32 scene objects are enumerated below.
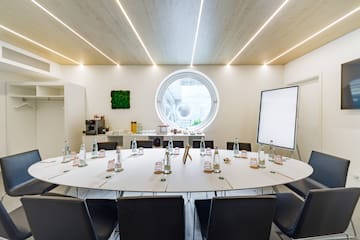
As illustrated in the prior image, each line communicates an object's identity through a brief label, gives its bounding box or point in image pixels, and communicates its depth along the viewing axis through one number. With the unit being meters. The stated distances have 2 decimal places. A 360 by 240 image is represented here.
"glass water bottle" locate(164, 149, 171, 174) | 1.80
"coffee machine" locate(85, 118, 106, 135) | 4.32
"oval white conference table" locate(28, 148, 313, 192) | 1.48
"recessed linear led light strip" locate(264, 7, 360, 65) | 2.38
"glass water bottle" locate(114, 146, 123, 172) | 1.85
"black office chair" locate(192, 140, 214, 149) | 3.69
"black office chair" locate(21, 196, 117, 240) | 1.13
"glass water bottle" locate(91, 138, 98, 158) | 2.49
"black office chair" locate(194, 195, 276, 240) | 1.16
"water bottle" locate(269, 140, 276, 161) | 2.30
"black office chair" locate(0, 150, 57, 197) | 2.07
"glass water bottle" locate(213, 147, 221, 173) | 1.84
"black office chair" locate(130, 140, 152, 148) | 3.58
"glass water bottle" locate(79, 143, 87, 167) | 2.02
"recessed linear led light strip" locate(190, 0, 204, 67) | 2.20
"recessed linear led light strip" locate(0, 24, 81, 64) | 2.80
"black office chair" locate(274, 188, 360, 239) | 1.31
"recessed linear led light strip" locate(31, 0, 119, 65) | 2.23
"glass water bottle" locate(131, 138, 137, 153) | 2.70
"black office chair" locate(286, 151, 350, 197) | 1.98
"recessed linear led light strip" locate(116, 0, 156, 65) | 2.24
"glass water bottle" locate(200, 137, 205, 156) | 2.56
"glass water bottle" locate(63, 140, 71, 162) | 2.24
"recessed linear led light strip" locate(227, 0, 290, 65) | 2.23
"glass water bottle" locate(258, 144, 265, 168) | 2.00
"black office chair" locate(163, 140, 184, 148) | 3.70
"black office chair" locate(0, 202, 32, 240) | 1.30
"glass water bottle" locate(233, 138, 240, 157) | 2.56
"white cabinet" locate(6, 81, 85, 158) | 4.04
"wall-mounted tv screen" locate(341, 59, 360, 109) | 2.77
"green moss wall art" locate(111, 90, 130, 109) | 4.77
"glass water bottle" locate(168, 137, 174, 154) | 2.72
